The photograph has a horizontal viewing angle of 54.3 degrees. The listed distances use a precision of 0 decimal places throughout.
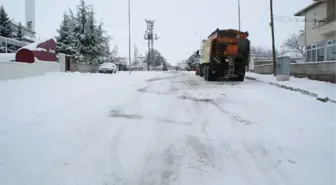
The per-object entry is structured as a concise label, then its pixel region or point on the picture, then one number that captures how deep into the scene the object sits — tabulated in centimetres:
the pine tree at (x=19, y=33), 4717
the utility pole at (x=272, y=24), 2701
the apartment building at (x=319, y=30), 2923
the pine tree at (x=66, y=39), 4656
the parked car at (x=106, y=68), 3916
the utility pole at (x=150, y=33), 8016
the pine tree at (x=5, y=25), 4447
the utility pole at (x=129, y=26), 4771
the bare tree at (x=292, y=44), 9515
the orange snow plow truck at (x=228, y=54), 2116
